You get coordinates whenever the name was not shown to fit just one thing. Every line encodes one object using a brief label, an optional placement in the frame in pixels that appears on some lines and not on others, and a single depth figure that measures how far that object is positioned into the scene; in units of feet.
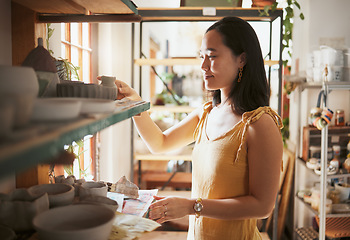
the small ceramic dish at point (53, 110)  1.59
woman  4.08
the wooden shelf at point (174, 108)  9.42
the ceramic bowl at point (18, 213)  2.37
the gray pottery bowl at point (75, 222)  2.07
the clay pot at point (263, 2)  8.67
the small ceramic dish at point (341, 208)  9.37
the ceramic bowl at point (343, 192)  9.78
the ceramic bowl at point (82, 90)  2.37
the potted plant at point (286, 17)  8.62
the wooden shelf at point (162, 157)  9.48
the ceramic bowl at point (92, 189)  3.01
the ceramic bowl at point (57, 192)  2.68
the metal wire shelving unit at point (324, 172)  8.64
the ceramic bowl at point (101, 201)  2.82
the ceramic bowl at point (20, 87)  1.41
